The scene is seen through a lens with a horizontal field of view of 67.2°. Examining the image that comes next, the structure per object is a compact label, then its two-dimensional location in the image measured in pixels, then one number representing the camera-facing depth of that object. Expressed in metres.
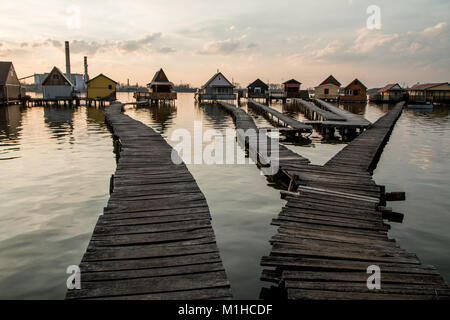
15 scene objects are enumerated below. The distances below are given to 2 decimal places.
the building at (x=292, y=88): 79.56
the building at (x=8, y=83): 51.03
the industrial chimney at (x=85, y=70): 113.01
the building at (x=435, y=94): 67.81
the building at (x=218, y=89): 71.75
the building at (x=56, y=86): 57.47
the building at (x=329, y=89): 78.56
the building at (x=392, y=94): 73.81
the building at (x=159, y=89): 66.71
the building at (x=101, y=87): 60.81
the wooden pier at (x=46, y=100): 55.92
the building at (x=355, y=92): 74.44
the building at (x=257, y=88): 79.95
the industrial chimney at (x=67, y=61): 97.38
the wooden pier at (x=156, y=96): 66.31
